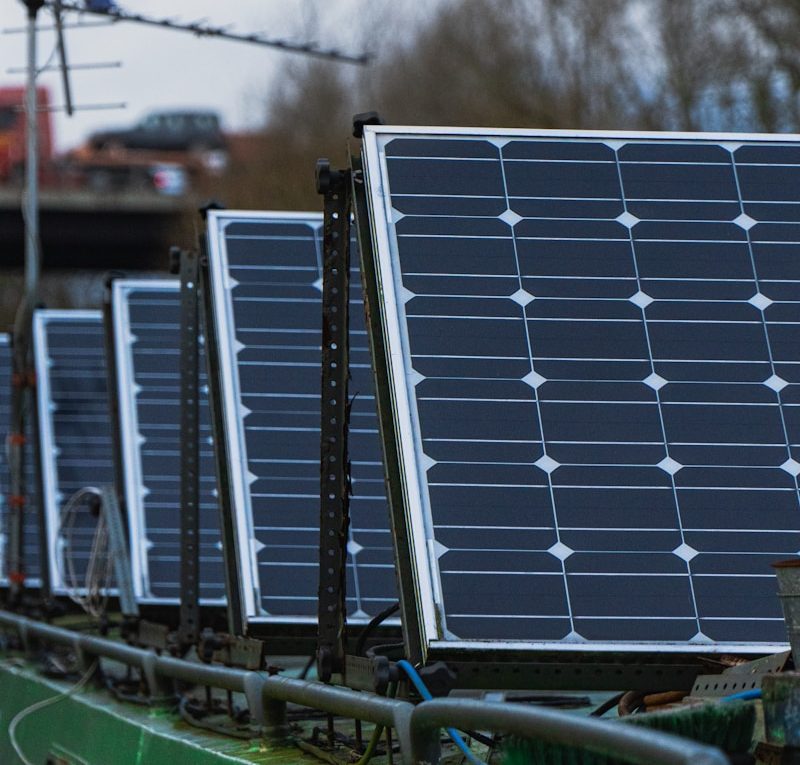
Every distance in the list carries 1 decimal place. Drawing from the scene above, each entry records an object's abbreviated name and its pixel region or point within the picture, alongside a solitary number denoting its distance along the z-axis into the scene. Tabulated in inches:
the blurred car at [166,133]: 5137.8
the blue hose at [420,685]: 446.6
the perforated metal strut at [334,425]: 559.2
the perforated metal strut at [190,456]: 803.4
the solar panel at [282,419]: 730.8
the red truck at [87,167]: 4726.9
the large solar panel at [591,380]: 499.8
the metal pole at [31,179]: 1294.3
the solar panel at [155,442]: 989.2
